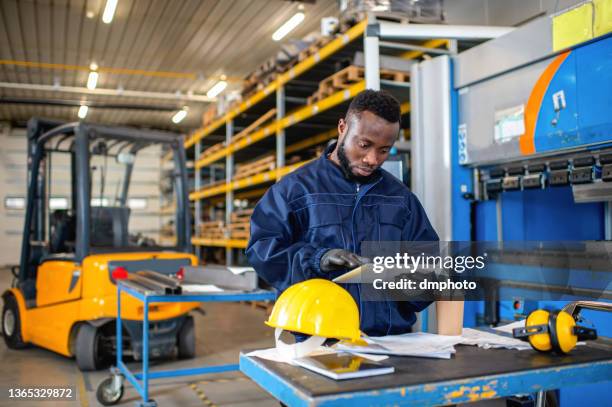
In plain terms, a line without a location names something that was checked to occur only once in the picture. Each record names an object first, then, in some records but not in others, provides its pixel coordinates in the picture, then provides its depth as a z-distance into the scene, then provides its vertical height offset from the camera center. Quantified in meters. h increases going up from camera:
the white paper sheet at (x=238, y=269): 4.62 -0.35
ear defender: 1.65 -0.32
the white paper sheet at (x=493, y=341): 1.82 -0.38
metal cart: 4.00 -1.08
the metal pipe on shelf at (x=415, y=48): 4.78 +1.53
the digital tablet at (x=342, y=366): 1.39 -0.36
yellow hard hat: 1.50 -0.23
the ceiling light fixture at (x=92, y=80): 13.98 +3.79
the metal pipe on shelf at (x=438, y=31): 4.18 +1.45
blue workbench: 1.31 -0.39
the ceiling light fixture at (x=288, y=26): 10.43 +3.84
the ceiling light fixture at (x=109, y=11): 9.60 +3.81
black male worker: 1.98 +0.06
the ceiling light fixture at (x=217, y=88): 14.36 +3.62
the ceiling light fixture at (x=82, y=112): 16.83 +3.60
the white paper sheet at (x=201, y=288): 4.28 -0.47
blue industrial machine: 2.92 +0.44
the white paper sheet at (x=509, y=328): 2.18 -0.41
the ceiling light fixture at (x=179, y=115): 16.17 +3.44
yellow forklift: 5.27 -0.33
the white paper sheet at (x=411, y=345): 1.64 -0.37
